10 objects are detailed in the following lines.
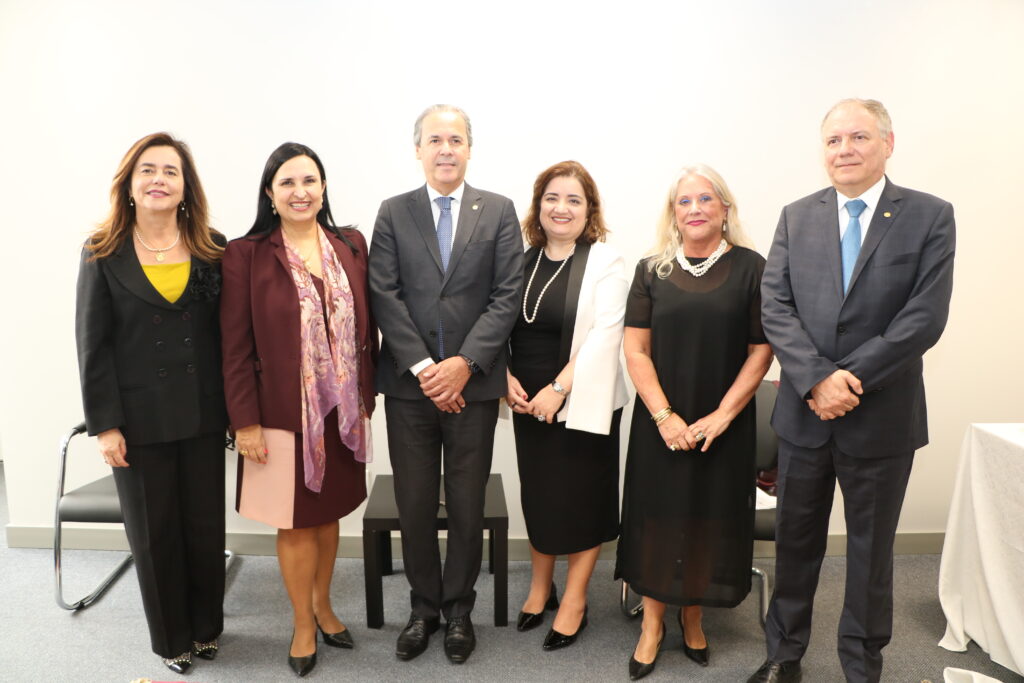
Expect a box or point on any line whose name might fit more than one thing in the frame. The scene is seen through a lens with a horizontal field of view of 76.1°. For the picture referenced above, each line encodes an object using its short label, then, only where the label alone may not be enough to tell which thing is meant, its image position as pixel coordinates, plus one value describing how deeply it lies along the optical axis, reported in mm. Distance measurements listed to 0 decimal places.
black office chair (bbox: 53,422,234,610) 2756
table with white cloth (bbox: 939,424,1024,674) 2355
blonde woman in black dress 2256
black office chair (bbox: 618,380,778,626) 2863
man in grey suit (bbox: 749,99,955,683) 2020
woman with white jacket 2426
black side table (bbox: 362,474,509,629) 2684
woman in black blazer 2213
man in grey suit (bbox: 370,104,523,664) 2359
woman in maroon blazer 2287
